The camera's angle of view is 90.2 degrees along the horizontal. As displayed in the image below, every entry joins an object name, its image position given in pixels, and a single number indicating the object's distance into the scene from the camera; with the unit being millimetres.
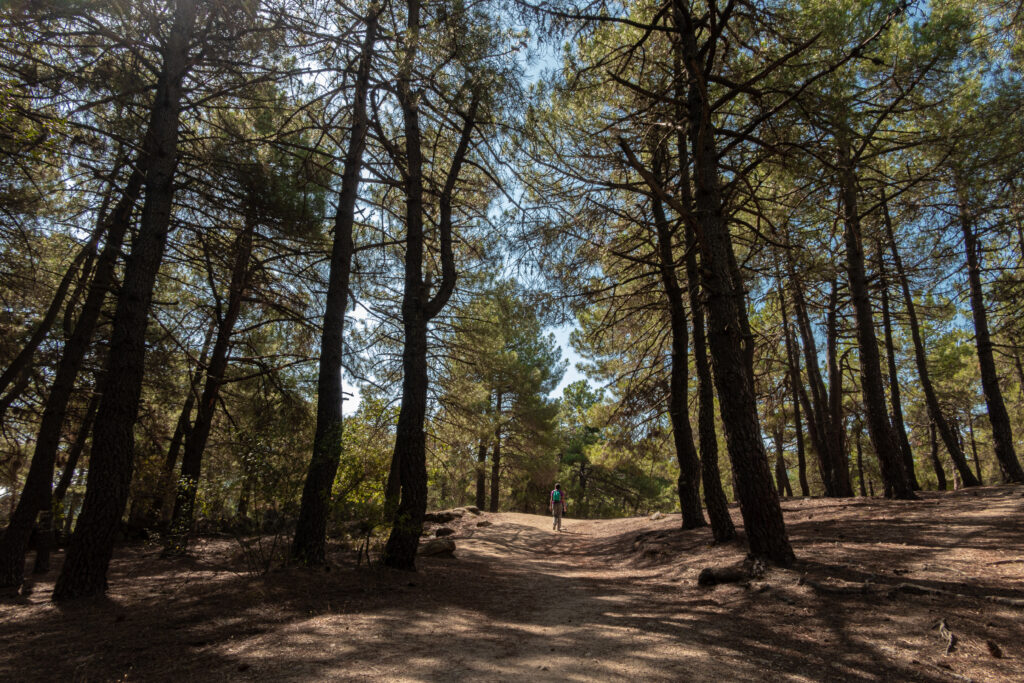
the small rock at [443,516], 16219
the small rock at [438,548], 9414
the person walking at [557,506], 16180
